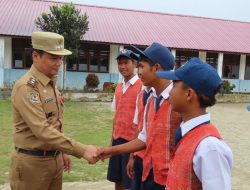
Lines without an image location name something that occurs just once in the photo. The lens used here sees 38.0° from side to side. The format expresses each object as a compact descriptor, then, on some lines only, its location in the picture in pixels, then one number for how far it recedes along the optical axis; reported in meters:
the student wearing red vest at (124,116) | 4.06
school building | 17.22
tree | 14.90
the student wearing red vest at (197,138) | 1.70
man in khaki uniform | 2.70
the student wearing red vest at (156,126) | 2.64
